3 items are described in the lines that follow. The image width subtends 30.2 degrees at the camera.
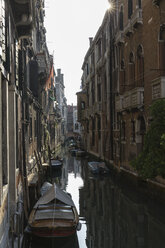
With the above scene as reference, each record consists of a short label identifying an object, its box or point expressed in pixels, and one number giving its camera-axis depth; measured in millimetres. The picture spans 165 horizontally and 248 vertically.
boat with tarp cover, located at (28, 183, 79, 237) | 8883
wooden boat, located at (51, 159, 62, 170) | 25891
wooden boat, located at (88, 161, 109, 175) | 22906
